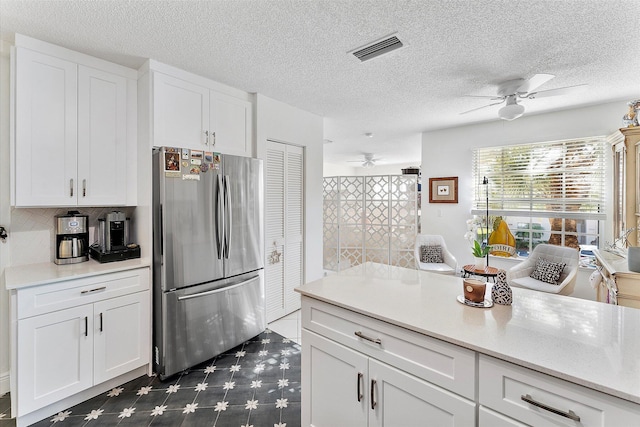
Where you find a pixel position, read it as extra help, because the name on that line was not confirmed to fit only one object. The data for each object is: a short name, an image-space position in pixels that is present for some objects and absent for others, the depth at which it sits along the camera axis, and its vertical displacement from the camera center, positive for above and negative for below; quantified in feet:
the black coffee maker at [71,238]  7.29 -0.72
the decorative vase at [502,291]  4.38 -1.26
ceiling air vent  6.60 +4.01
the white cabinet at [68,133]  6.38 +1.94
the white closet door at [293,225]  11.23 -0.57
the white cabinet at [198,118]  7.65 +2.83
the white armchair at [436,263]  13.03 -2.29
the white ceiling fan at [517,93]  8.28 +3.71
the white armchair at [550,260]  10.13 -2.31
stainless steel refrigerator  7.09 -1.20
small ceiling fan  23.12 +4.39
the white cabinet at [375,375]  3.43 -2.31
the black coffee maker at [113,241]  7.41 -0.82
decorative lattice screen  15.81 -0.50
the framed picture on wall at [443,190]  14.62 +1.15
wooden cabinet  8.50 +0.95
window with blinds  11.46 +0.99
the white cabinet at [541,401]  2.53 -1.86
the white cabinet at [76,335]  5.64 -2.77
